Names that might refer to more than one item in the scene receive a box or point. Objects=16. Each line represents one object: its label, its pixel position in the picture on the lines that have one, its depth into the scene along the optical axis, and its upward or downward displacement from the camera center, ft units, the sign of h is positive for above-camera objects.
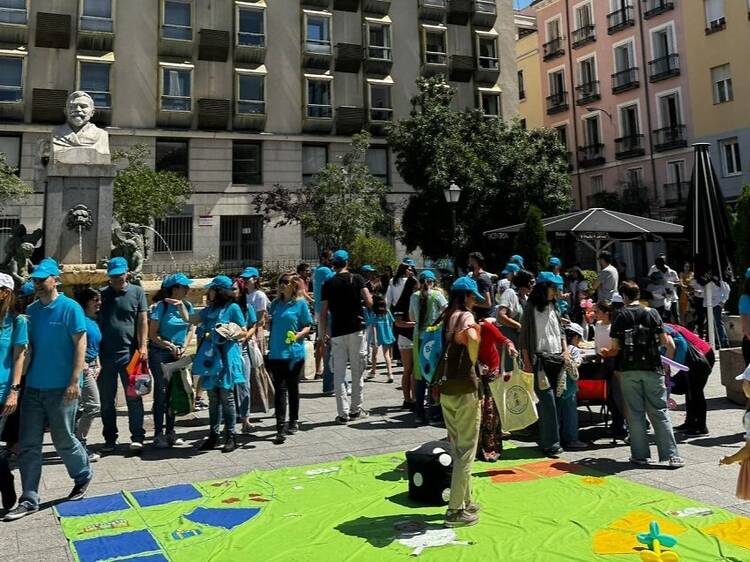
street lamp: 61.31 +15.27
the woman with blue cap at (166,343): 22.70 +0.45
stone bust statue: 46.47 +16.78
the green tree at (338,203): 85.40 +21.53
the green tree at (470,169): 87.71 +25.51
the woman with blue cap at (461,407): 14.53 -1.44
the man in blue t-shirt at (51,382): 16.22 -0.62
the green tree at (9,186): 75.48 +21.81
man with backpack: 19.19 -1.25
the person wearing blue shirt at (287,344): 23.22 +0.30
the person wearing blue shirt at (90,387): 21.22 -1.02
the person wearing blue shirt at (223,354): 21.84 -0.02
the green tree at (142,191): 79.20 +21.49
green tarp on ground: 13.14 -4.18
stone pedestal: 45.57 +11.35
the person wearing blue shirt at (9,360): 15.49 -0.01
